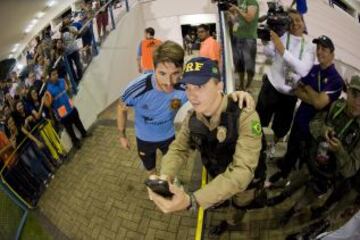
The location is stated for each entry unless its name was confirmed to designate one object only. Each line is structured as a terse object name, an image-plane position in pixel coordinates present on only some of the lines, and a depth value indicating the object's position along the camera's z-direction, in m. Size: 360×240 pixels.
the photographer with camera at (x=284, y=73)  1.79
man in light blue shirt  1.50
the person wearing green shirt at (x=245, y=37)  2.62
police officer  1.00
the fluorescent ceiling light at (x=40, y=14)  2.56
